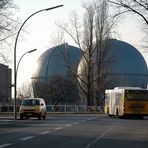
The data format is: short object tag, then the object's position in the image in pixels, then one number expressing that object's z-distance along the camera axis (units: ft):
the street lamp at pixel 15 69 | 153.40
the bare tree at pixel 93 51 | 271.49
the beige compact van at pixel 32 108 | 166.81
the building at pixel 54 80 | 349.41
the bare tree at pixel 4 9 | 142.80
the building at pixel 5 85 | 423.64
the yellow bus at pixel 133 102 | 179.52
